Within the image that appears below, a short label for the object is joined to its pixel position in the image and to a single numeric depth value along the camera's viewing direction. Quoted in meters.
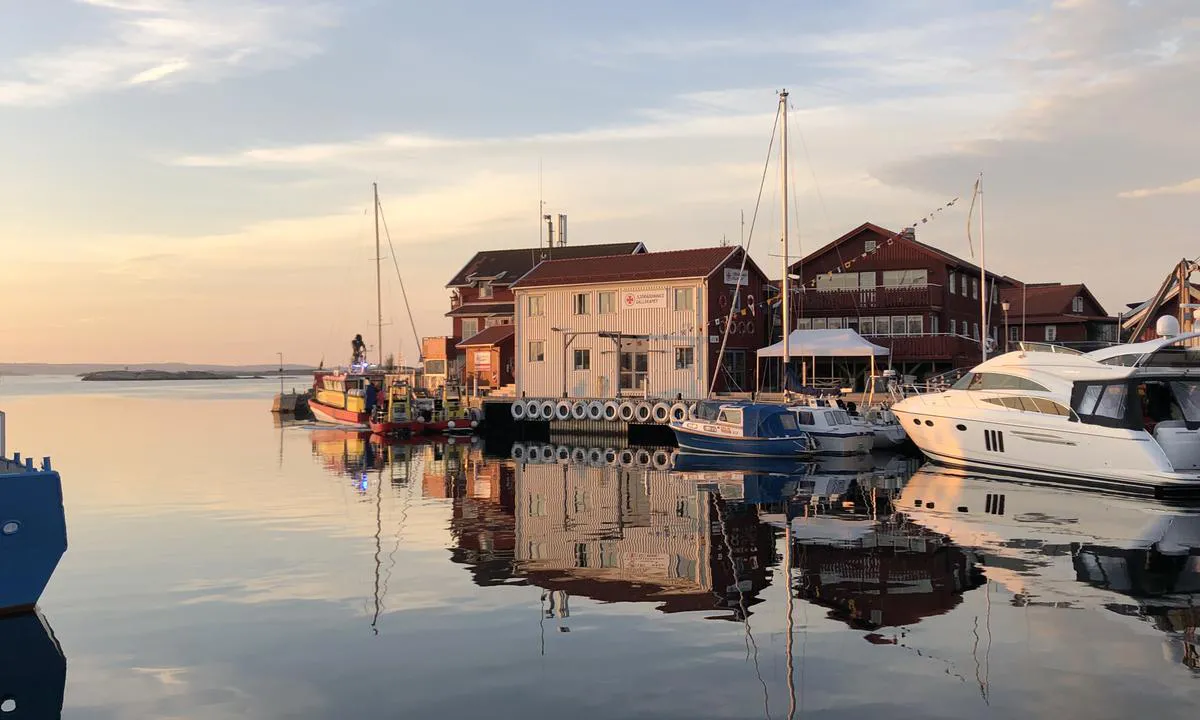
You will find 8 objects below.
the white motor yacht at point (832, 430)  36.09
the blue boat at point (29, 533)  12.29
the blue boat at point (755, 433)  35.06
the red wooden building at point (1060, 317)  71.75
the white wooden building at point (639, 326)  49.06
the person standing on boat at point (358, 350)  66.25
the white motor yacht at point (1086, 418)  25.03
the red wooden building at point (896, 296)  49.94
